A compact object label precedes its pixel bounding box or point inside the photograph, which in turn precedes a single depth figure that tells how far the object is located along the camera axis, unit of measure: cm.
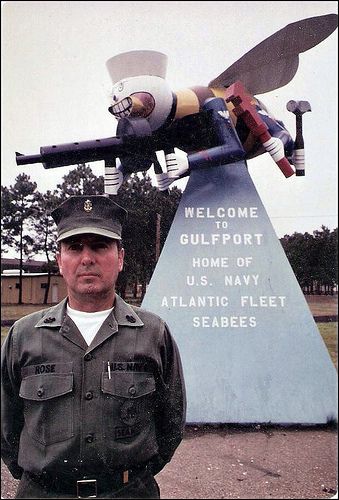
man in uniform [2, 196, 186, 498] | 174
